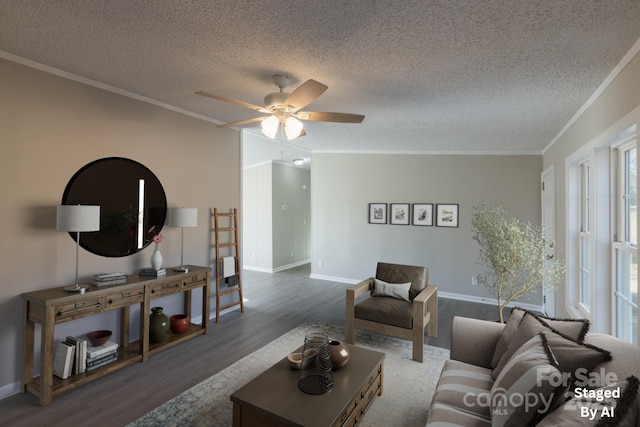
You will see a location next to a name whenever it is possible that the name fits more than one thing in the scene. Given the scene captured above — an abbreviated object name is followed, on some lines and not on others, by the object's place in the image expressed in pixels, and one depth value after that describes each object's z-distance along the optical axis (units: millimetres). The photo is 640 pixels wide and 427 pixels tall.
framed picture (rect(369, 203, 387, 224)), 6035
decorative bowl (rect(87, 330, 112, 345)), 2887
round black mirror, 2971
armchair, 3148
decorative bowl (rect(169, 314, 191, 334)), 3561
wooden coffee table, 1706
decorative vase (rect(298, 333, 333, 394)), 1942
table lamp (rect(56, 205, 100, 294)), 2545
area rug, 2252
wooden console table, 2395
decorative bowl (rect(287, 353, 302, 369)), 2171
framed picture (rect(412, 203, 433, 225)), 5645
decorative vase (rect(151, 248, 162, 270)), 3301
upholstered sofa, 1129
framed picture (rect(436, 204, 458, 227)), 5452
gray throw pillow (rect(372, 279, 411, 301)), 3676
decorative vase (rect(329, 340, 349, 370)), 2189
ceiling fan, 2527
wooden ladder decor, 4238
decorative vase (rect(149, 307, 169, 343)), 3297
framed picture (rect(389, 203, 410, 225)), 5844
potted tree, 2850
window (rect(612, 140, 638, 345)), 2199
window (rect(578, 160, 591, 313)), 3098
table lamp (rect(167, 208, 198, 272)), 3576
